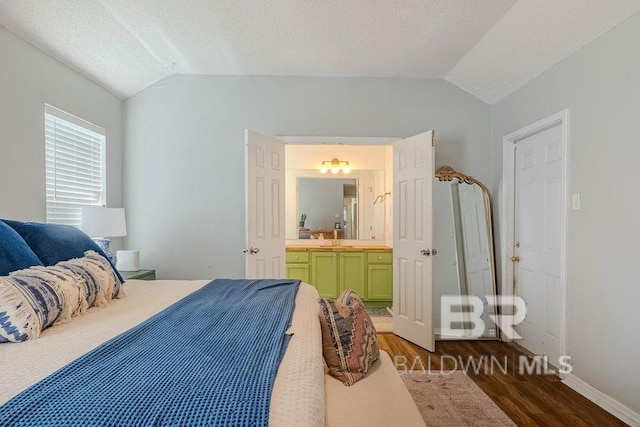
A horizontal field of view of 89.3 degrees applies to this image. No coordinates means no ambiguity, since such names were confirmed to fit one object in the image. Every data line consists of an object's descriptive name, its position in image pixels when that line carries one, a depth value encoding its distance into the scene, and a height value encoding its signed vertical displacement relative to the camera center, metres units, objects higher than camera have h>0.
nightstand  2.88 -0.58
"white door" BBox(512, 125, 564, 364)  2.71 -0.22
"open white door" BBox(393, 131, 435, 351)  3.13 -0.27
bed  0.85 -0.50
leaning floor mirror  3.45 -0.41
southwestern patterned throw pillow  1.60 -0.66
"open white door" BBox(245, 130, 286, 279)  3.15 +0.05
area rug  2.01 -1.29
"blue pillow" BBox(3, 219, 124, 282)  1.84 -0.18
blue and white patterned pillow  1.28 -0.39
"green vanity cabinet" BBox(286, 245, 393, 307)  4.51 -0.81
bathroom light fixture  4.99 +0.71
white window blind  2.60 +0.41
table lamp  2.69 -0.11
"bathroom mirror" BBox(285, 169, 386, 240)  5.06 +0.11
